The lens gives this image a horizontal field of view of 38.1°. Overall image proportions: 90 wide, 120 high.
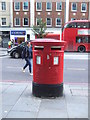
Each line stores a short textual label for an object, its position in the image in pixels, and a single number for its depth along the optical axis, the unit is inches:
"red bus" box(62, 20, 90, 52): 669.2
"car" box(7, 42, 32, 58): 448.7
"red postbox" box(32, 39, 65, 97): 136.6
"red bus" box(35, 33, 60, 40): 789.9
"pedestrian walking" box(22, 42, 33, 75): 249.1
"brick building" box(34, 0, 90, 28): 964.0
